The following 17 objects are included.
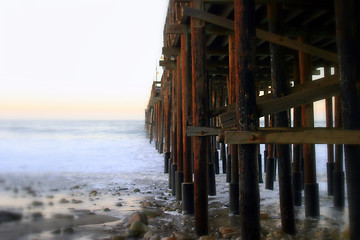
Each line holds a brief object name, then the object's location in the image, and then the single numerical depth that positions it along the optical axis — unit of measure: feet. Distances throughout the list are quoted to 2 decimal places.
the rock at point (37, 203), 22.65
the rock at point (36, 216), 19.39
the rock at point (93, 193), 26.33
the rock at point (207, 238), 14.29
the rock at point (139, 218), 16.81
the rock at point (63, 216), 19.20
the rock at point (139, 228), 15.92
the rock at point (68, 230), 16.61
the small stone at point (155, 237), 14.61
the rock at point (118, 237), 15.12
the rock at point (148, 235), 15.06
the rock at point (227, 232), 14.87
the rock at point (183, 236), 14.42
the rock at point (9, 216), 19.32
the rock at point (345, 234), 14.30
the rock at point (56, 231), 16.63
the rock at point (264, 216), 17.87
